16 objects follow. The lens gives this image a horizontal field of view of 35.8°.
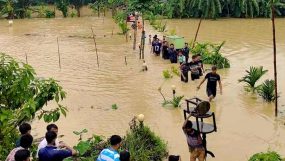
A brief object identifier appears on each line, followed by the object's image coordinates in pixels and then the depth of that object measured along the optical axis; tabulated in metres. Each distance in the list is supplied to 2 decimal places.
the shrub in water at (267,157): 6.64
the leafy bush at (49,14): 33.78
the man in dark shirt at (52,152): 5.48
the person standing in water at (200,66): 13.67
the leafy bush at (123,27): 23.24
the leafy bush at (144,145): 7.67
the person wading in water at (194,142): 6.87
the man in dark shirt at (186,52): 16.00
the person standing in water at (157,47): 18.19
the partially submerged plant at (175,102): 11.34
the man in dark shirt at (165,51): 17.56
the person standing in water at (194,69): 13.64
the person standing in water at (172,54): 16.93
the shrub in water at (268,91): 11.66
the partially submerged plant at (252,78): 12.58
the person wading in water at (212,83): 11.32
